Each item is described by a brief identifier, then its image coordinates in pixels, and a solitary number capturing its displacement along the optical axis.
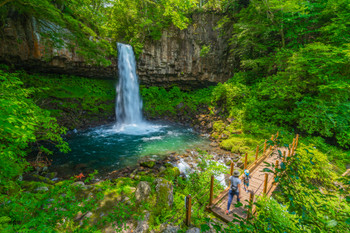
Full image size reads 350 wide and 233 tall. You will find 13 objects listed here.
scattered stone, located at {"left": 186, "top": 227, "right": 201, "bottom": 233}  3.64
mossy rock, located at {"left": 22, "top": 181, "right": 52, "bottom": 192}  4.84
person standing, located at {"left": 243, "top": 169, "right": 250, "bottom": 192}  5.20
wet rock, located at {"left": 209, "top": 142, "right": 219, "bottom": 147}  11.38
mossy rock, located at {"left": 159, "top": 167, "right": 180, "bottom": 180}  7.18
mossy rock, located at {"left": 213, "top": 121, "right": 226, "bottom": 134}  13.38
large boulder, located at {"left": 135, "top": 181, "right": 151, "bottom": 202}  4.42
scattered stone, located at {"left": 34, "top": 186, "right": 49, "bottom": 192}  4.76
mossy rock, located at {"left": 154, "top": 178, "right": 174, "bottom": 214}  4.27
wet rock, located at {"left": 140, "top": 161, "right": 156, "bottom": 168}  8.31
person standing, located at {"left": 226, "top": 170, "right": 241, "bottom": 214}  4.55
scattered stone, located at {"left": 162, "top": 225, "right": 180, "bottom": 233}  3.52
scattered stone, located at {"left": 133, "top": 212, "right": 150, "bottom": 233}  3.61
